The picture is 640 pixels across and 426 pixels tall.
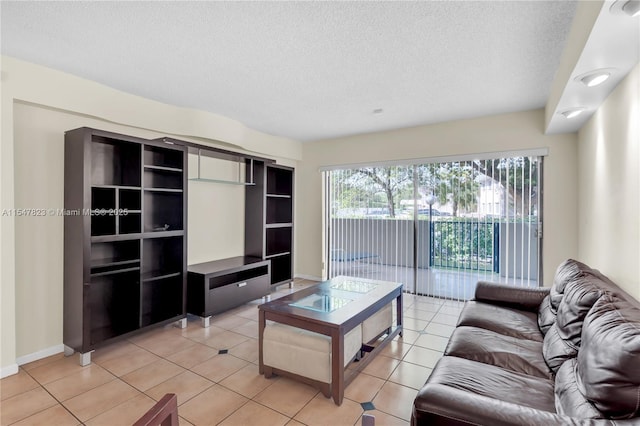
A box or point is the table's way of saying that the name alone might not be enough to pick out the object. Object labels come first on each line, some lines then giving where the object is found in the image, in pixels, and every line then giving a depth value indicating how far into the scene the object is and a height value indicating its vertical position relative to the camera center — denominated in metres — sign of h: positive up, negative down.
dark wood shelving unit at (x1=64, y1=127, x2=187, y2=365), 2.77 -0.24
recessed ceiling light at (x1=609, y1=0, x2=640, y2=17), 1.36 +0.89
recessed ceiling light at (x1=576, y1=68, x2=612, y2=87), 2.10 +0.91
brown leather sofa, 1.24 -0.79
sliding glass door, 4.16 -0.15
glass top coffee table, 2.21 -0.77
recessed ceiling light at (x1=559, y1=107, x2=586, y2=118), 2.93 +0.94
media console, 3.65 -0.90
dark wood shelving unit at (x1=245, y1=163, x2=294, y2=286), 4.94 -0.15
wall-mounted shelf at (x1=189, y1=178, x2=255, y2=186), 4.05 +0.41
